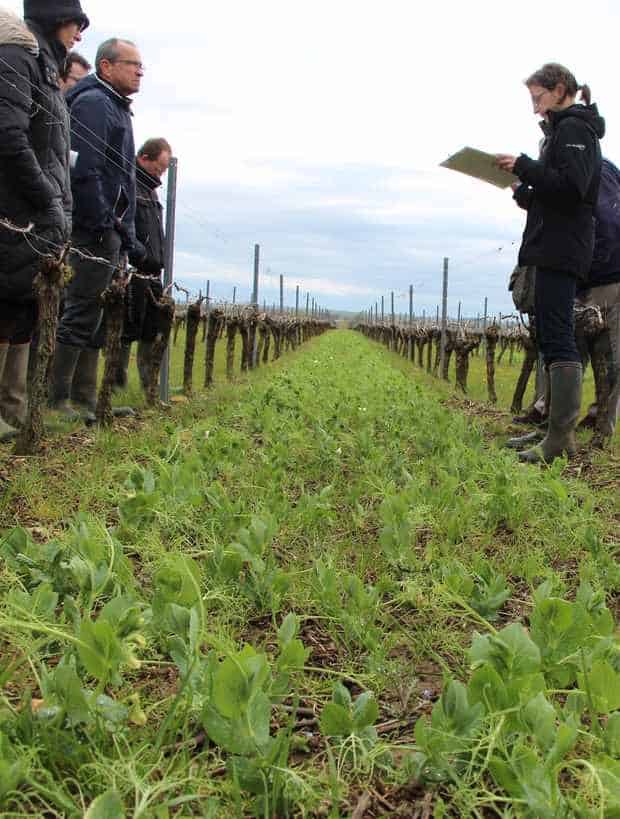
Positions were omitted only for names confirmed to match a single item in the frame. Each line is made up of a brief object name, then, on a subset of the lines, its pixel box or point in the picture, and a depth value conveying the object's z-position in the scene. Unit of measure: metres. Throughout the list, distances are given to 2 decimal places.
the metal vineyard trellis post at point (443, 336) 13.30
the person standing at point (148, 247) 6.73
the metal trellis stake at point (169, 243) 7.21
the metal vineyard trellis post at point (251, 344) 13.77
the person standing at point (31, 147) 3.86
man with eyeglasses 5.31
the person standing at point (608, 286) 5.36
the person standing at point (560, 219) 4.32
